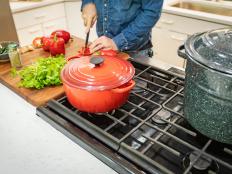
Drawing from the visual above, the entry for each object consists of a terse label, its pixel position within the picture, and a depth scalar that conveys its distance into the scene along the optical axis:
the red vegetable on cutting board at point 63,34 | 1.29
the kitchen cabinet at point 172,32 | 1.90
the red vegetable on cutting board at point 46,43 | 1.20
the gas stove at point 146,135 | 0.63
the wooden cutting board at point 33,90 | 0.90
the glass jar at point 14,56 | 1.06
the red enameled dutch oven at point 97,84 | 0.71
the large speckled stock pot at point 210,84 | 0.56
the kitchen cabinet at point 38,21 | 2.21
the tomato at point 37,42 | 1.27
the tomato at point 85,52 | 1.02
